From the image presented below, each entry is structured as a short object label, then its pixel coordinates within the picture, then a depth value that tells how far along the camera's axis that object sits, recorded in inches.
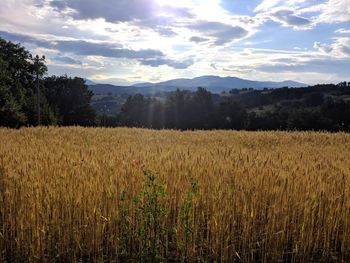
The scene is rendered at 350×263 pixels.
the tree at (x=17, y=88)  1691.7
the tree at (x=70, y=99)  2642.7
